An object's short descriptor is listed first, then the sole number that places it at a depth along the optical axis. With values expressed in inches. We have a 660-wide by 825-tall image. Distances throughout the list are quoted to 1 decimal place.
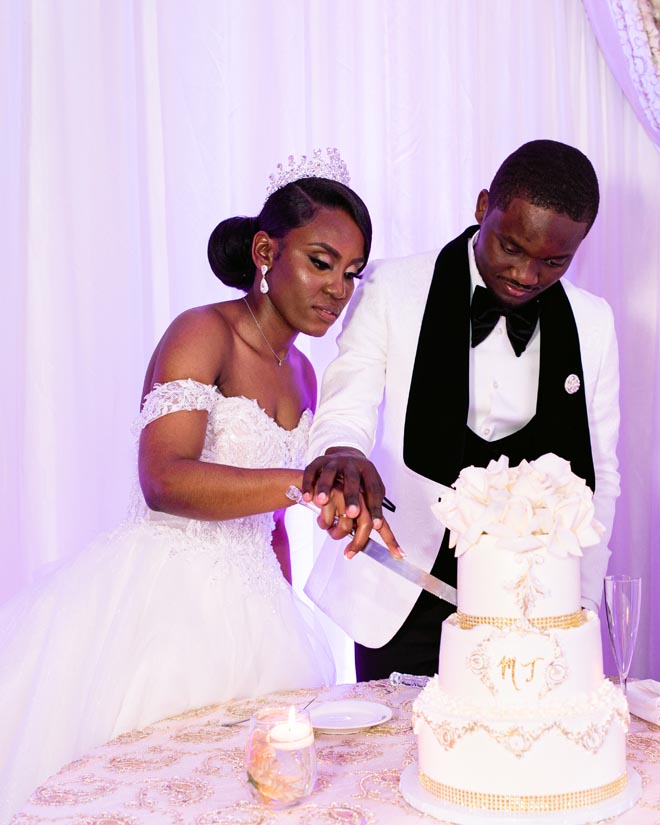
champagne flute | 66.6
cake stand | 51.1
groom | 94.9
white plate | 66.2
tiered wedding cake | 51.8
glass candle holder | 53.1
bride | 82.2
